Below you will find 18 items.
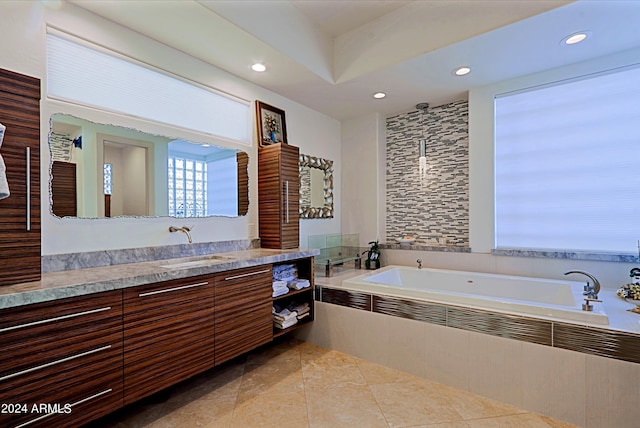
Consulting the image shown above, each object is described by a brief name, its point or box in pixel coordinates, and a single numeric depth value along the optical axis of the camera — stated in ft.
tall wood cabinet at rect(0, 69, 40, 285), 4.67
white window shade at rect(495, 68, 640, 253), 8.34
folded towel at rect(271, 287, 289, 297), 8.24
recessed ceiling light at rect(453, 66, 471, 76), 8.98
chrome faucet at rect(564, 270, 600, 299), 6.95
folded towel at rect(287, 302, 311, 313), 9.10
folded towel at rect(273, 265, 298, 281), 8.87
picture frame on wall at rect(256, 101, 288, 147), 10.02
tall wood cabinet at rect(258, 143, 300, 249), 9.62
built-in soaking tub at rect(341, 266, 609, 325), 6.34
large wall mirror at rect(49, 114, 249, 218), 6.13
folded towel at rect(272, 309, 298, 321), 8.52
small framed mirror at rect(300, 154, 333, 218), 11.86
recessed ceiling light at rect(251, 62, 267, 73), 8.76
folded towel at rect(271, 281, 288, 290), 8.28
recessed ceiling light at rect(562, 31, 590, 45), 7.30
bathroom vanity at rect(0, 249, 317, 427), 4.09
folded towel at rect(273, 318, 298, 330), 8.45
